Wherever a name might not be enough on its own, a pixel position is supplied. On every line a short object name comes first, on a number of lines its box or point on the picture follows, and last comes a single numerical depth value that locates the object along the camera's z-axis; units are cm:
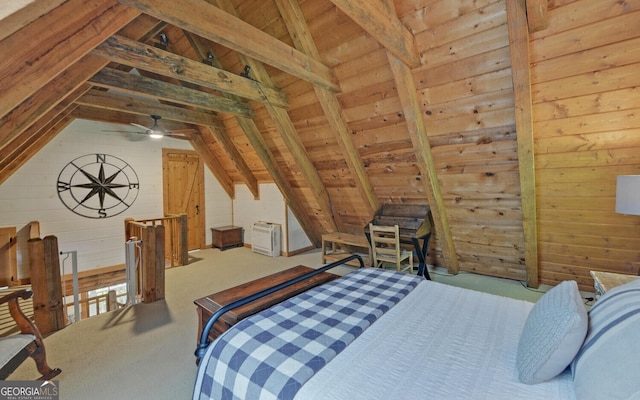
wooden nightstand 186
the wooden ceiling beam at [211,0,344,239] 334
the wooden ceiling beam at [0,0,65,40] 99
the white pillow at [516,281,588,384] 100
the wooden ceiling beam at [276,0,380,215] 269
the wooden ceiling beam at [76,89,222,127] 341
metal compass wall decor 447
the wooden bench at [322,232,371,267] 423
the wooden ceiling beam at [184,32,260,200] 370
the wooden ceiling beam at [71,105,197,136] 423
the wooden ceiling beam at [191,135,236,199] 564
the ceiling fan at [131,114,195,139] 429
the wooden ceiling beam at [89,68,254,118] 279
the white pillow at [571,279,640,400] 78
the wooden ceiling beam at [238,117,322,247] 426
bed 96
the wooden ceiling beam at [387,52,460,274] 245
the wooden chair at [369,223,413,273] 339
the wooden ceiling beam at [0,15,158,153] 192
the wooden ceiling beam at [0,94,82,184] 273
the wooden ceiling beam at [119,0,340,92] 171
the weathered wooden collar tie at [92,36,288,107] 219
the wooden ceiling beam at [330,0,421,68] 175
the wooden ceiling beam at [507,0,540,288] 185
